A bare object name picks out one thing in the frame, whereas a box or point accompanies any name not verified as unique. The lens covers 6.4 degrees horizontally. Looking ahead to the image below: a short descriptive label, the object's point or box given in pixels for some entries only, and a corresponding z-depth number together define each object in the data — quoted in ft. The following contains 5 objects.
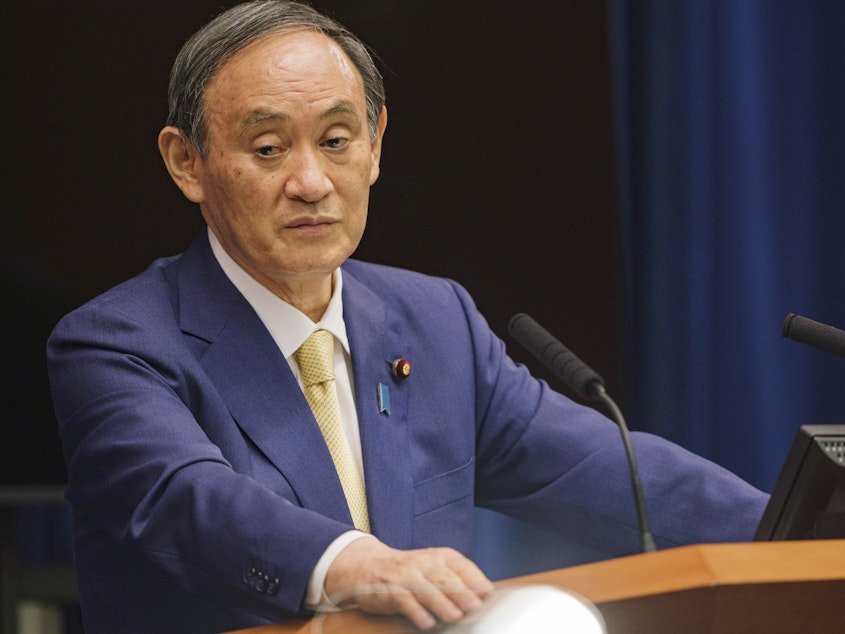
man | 20.95
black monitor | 20.24
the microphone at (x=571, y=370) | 20.51
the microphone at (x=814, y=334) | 20.73
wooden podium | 19.78
